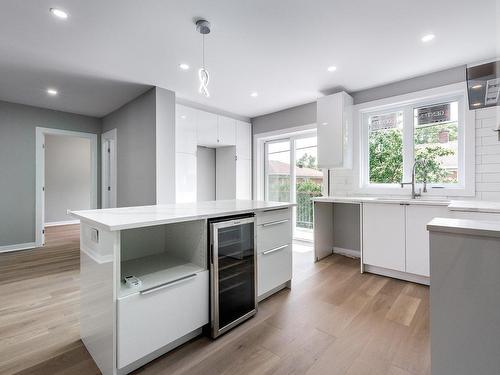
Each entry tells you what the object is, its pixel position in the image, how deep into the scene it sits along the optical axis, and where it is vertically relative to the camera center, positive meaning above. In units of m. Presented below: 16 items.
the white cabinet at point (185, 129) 3.93 +0.95
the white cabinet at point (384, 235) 2.77 -0.58
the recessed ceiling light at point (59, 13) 1.98 +1.43
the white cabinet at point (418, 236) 2.58 -0.54
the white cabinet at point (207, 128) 4.30 +1.06
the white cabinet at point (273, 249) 2.21 -0.60
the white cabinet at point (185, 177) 3.89 +0.16
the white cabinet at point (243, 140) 5.02 +0.98
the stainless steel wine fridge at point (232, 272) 1.74 -0.66
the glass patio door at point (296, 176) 4.56 +0.21
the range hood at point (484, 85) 1.35 +0.58
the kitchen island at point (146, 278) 1.33 -0.57
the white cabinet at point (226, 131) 4.66 +1.08
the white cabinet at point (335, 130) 3.50 +0.81
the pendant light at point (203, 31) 2.12 +1.40
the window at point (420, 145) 2.99 +0.54
